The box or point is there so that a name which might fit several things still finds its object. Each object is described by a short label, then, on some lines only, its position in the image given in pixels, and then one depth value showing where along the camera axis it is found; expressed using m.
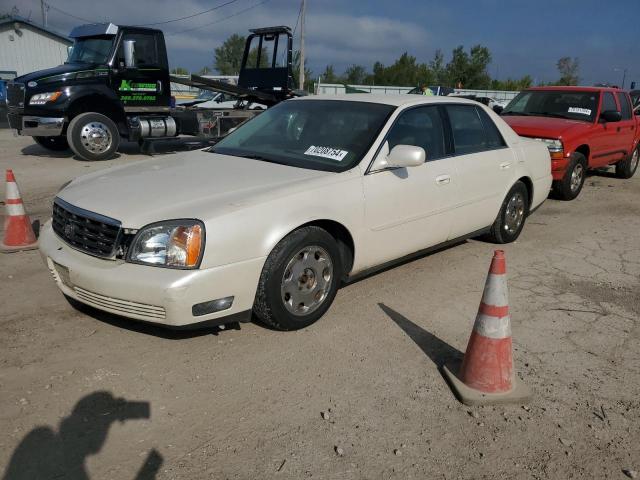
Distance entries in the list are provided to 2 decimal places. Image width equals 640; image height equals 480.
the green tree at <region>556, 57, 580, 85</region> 59.34
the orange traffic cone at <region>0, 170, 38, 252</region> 5.13
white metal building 30.52
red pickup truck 7.98
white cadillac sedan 3.06
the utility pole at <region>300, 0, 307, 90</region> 30.86
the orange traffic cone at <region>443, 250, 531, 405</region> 2.95
